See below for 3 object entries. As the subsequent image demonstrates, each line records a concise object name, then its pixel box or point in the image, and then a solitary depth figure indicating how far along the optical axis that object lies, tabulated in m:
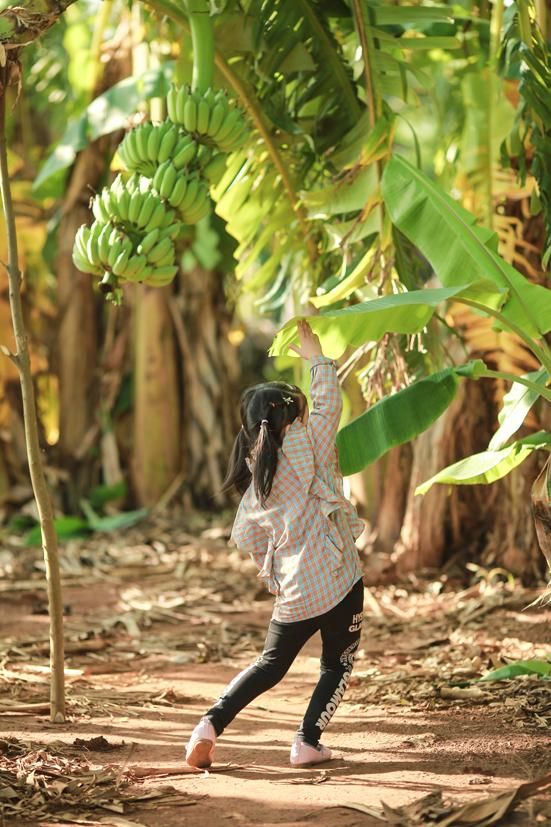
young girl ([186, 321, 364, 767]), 6.54
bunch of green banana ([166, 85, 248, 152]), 7.95
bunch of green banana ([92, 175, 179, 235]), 7.62
